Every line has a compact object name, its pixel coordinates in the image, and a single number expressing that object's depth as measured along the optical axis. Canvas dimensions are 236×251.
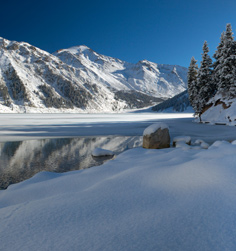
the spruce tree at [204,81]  33.66
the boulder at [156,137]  12.12
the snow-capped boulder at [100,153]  10.41
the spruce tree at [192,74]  37.59
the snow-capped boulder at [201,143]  11.99
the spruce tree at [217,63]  31.55
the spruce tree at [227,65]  28.84
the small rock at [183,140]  13.02
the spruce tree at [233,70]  28.20
